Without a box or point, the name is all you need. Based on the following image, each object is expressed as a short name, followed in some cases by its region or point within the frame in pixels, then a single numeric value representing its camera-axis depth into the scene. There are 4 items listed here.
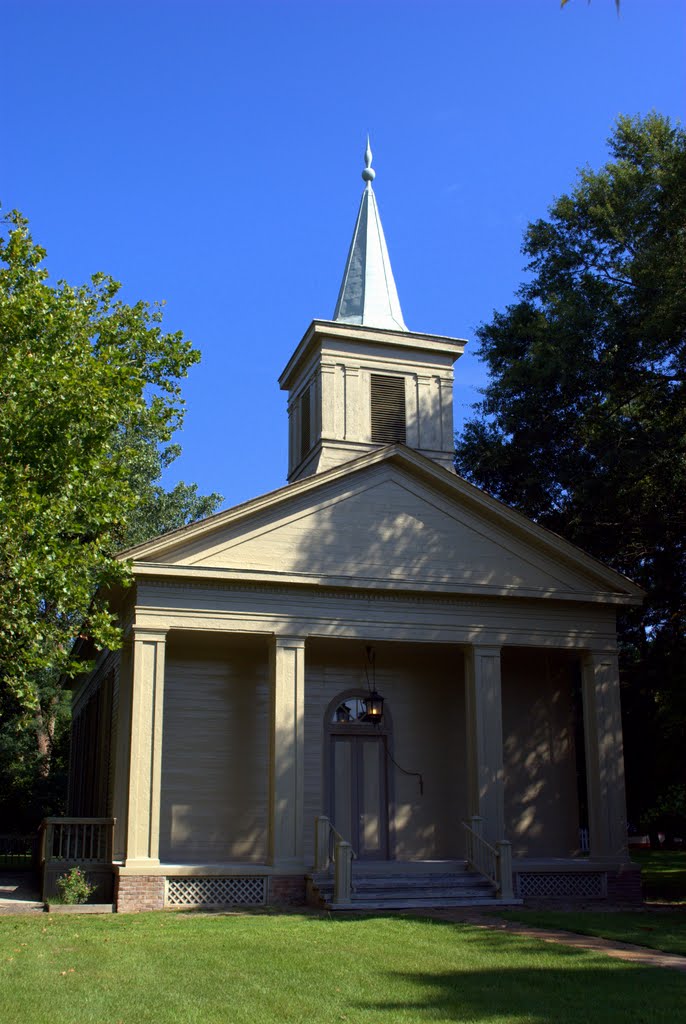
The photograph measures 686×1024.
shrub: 17.44
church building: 18.47
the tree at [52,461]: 15.81
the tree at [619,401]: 24.11
